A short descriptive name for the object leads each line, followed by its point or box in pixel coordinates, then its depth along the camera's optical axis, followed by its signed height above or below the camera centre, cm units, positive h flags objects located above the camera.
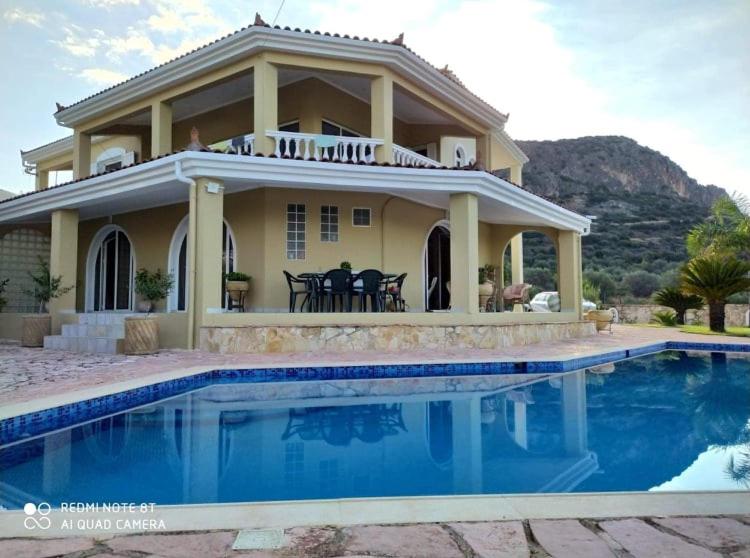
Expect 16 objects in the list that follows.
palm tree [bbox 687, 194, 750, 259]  1880 +285
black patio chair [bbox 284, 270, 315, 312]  1067 +37
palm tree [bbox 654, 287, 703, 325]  1966 +10
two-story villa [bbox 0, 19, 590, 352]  955 +245
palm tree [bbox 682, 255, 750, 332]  1655 +77
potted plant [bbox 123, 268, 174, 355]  899 -38
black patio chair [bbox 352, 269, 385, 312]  1027 +36
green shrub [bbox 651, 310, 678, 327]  2003 -59
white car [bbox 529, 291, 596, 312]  1916 +1
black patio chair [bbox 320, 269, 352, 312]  1012 +41
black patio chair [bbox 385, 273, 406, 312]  1104 +29
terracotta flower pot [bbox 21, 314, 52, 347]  1089 -53
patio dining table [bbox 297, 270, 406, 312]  1032 +52
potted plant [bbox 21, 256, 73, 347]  1090 -31
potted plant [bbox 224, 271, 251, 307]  1080 +45
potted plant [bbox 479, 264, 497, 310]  1199 +37
